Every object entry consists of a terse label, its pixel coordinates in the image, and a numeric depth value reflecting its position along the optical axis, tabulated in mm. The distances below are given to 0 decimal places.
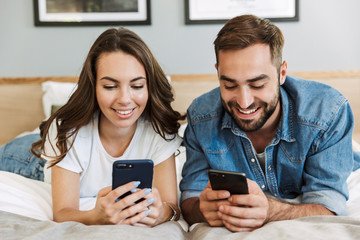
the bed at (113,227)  1110
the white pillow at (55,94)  2828
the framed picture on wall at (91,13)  3041
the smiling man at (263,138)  1317
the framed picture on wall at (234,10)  3027
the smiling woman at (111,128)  1458
